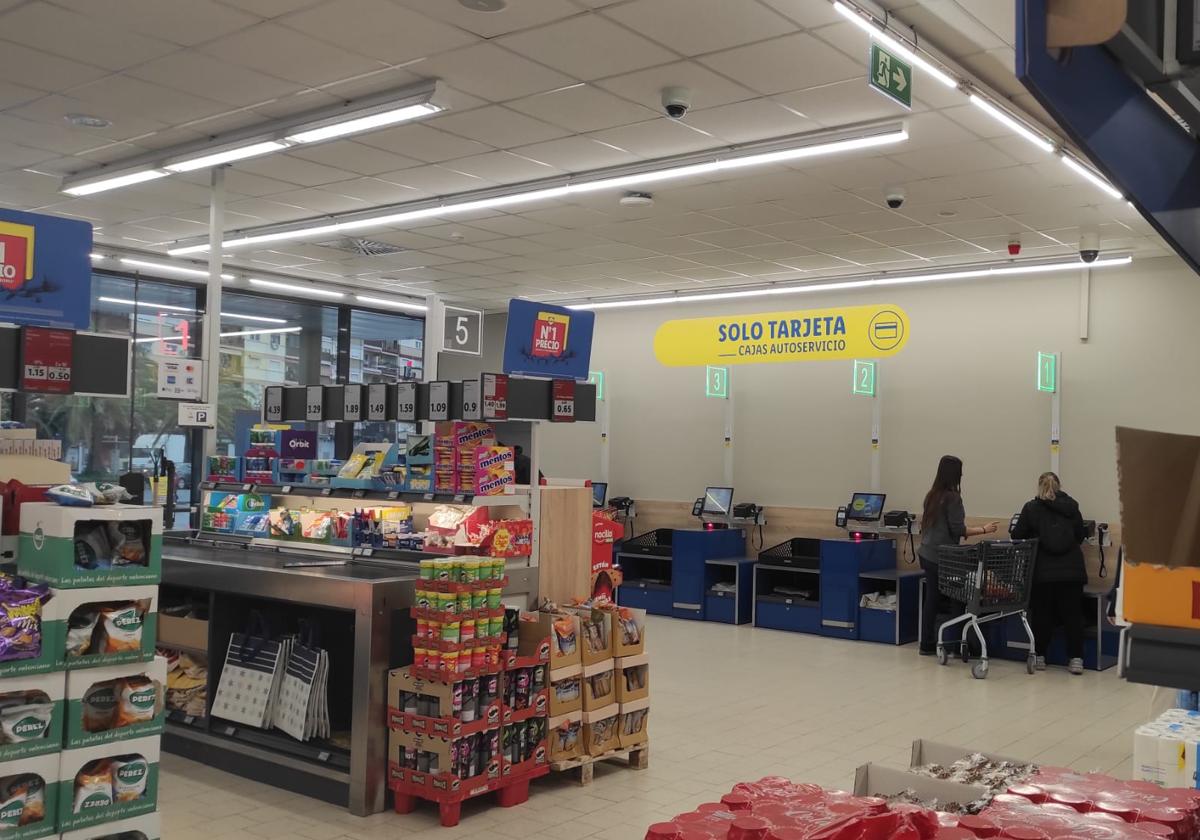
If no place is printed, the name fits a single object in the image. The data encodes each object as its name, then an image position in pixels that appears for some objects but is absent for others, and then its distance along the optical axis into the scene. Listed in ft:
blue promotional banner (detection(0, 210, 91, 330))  14.70
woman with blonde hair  28.91
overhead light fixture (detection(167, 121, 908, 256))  21.35
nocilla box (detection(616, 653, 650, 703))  18.86
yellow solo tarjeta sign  30.09
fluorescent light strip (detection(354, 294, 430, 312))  43.54
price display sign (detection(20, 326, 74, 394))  15.02
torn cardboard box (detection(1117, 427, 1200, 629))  4.70
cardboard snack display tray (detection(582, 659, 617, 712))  18.25
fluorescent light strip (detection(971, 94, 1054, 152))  18.93
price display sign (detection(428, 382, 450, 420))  20.93
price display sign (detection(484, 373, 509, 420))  20.08
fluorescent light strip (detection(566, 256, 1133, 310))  32.53
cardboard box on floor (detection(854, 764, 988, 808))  9.05
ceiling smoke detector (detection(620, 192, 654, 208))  25.99
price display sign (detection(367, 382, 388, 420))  22.99
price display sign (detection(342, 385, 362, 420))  23.70
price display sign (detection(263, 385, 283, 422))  26.04
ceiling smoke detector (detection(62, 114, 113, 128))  21.90
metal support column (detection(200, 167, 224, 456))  24.48
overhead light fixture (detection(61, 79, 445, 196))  19.71
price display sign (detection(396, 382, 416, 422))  22.09
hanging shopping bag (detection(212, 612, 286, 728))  18.44
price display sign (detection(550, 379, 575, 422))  20.59
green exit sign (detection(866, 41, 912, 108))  16.37
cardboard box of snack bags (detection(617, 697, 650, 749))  18.84
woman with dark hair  30.73
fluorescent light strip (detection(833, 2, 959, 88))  15.47
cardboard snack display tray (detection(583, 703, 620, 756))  18.26
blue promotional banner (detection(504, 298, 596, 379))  19.88
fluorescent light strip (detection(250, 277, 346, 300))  39.96
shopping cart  28.60
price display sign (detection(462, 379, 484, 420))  20.25
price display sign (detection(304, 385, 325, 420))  25.00
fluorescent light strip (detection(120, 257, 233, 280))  36.39
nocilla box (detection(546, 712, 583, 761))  17.75
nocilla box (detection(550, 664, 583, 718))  17.71
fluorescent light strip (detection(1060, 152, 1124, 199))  22.17
